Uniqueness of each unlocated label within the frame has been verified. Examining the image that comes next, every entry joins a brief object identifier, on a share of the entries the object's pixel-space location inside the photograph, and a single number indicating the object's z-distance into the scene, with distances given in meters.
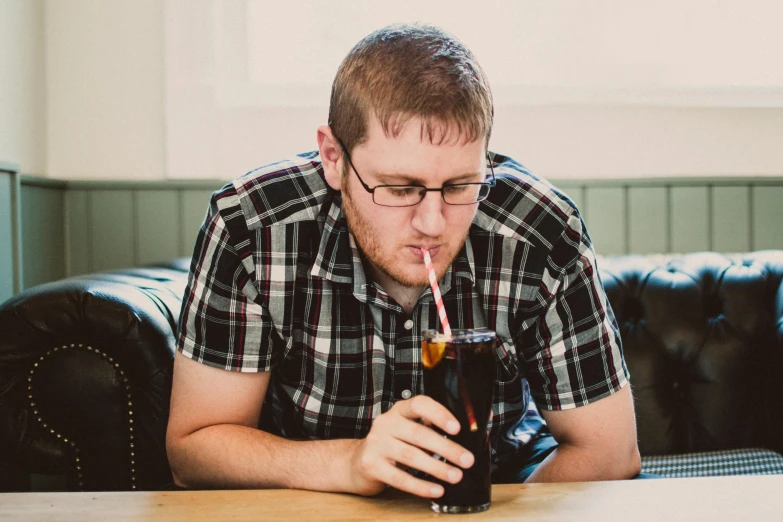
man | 1.18
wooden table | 0.88
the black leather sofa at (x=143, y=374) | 1.37
